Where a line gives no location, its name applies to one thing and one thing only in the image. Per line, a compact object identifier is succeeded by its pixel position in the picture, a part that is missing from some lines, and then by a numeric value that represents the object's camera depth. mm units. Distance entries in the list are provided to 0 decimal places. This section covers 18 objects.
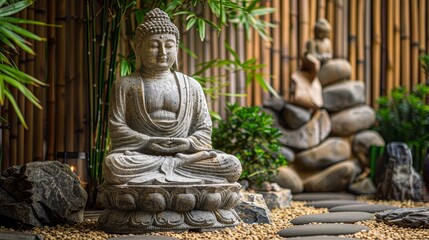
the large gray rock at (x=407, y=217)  4441
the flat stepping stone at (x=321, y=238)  3932
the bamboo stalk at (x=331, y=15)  8094
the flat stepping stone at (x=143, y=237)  4043
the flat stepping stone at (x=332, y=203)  5932
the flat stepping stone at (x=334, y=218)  4801
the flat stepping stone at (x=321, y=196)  6820
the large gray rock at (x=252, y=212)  4967
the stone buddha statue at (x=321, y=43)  7578
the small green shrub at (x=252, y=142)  6336
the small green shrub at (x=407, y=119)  7506
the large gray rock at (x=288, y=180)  7273
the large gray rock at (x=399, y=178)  6559
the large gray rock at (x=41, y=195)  4594
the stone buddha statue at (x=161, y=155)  4375
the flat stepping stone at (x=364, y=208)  5449
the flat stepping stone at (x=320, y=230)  4207
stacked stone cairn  7426
